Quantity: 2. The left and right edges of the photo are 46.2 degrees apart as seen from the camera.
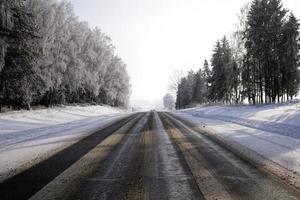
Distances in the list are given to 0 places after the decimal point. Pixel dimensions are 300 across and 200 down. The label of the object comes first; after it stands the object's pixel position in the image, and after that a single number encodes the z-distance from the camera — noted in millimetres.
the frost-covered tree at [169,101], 173938
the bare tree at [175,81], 106750
